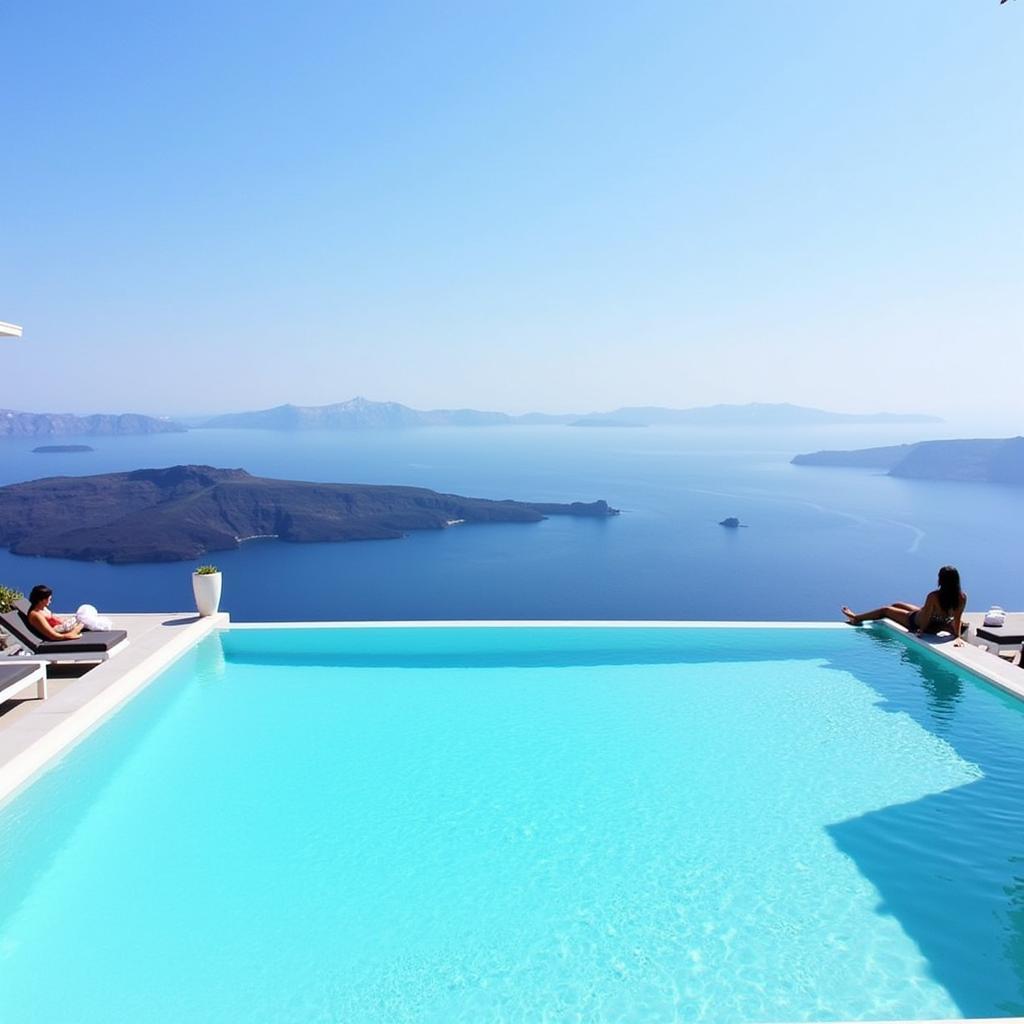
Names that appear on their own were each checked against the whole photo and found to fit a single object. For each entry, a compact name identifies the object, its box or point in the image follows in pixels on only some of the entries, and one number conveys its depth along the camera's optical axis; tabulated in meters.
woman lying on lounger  7.13
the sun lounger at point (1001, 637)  8.09
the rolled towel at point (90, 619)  7.87
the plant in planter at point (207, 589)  9.12
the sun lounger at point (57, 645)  6.98
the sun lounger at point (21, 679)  5.54
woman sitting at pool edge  8.22
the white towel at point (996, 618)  8.60
